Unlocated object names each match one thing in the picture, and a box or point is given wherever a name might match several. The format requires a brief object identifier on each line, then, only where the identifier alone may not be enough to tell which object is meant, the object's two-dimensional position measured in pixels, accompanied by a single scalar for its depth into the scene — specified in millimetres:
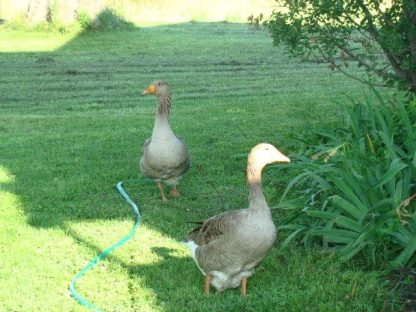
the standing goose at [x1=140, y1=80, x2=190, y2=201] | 8641
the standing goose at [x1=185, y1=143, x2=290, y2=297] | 5688
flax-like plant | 6477
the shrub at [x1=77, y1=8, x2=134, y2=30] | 25922
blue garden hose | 6011
